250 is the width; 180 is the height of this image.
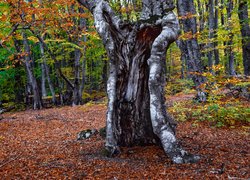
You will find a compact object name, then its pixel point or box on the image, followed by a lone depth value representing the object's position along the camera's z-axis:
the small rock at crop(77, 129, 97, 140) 7.29
